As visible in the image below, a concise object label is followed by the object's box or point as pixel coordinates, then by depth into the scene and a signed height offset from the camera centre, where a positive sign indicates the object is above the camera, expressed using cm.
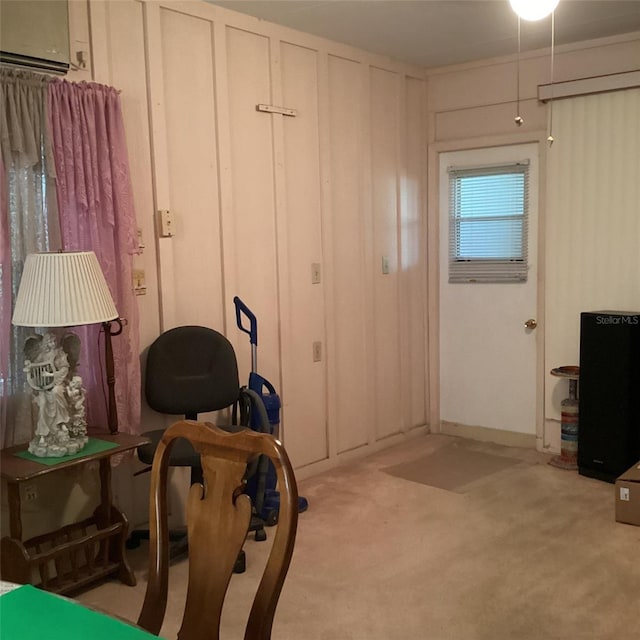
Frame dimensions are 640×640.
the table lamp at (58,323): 263 -27
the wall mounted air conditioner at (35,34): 278 +89
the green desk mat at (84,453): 268 -79
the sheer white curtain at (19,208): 278 +18
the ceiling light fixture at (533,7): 251 +84
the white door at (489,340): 489 -71
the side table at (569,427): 445 -119
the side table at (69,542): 265 -118
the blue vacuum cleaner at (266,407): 364 -85
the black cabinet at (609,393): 409 -91
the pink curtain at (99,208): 296 +18
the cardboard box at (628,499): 352 -131
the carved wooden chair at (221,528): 142 -60
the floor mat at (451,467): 430 -145
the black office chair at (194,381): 335 -64
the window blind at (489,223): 486 +13
